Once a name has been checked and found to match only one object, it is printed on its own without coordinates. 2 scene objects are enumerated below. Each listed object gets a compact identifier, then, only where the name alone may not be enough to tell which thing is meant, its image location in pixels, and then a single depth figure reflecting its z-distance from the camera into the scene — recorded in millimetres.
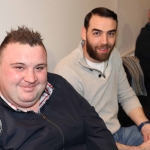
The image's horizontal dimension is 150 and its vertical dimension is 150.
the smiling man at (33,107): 1021
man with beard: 1505
